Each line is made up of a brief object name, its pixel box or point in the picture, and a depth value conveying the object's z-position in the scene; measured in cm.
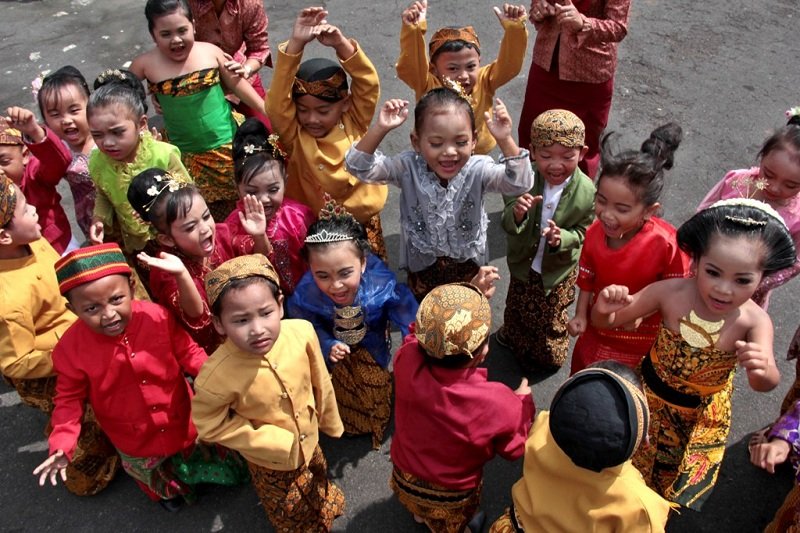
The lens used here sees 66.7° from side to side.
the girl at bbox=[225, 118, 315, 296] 331
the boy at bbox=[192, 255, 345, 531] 244
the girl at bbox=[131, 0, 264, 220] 387
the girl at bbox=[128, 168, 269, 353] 297
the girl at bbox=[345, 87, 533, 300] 297
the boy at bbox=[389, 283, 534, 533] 230
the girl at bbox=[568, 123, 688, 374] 268
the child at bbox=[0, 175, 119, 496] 285
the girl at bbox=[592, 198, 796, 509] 219
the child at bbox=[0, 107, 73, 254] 354
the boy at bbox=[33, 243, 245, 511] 256
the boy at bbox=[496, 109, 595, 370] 299
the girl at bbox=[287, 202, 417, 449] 294
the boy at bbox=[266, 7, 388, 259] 342
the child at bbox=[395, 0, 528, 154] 371
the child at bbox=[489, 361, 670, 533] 182
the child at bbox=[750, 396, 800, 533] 227
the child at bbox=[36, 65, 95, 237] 367
